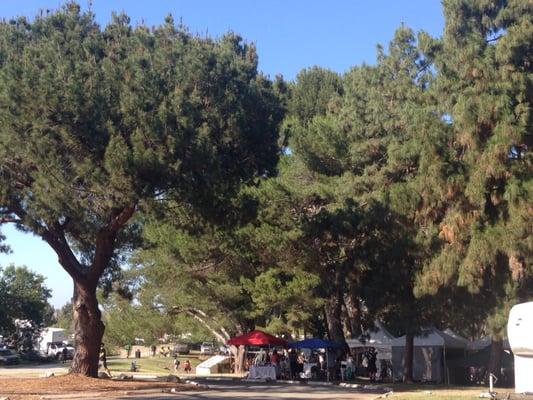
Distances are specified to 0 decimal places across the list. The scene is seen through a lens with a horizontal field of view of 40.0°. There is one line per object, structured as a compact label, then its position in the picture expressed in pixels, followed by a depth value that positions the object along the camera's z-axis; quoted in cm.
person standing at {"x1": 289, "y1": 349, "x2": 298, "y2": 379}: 3703
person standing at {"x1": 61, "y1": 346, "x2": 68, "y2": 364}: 6475
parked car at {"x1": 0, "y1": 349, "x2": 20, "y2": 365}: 5522
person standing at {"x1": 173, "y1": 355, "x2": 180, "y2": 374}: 5072
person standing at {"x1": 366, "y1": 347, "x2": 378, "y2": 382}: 3907
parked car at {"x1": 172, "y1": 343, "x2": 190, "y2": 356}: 8258
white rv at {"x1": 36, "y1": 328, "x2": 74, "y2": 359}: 6831
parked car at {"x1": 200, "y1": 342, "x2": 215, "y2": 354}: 9346
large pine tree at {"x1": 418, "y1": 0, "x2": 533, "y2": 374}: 2542
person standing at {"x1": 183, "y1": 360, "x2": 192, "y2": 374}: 4877
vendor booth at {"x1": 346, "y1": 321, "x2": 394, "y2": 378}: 3944
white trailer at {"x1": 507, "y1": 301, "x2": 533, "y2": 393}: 1628
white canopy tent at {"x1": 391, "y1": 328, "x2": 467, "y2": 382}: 3641
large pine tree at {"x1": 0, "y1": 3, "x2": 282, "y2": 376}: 2248
